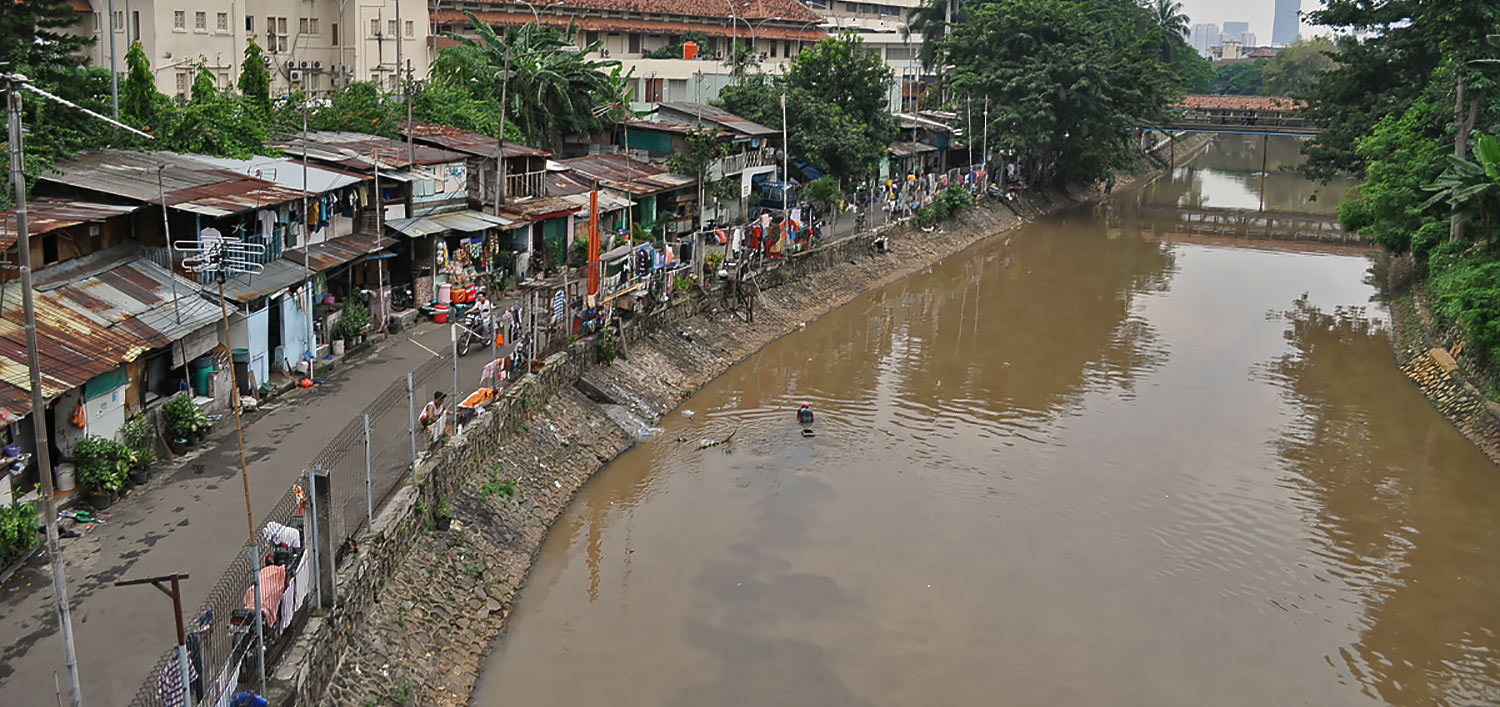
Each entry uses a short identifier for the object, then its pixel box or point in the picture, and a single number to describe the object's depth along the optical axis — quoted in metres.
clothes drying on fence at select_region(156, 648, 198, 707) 9.85
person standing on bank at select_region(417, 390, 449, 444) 16.75
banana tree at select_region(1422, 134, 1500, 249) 25.89
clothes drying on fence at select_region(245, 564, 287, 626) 11.44
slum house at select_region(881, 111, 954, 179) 49.44
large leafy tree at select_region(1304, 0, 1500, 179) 38.75
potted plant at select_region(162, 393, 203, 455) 16.34
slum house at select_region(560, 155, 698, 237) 32.66
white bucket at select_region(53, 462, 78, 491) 14.30
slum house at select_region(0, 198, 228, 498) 14.27
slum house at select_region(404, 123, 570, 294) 25.98
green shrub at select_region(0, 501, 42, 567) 12.62
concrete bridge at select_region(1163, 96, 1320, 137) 71.00
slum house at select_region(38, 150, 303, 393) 17.94
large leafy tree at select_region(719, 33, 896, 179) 40.00
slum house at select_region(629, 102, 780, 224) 37.12
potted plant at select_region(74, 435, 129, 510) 14.39
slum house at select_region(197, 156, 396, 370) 19.56
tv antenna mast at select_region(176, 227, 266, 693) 17.89
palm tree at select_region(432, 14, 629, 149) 34.66
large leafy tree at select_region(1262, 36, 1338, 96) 110.75
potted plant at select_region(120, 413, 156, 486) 15.25
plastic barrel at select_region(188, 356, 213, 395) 17.67
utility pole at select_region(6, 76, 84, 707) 8.78
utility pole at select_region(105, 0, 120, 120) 22.52
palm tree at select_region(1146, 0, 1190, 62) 90.21
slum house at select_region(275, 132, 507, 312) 24.27
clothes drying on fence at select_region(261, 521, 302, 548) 12.39
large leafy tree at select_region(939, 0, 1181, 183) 49.88
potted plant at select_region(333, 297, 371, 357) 21.22
